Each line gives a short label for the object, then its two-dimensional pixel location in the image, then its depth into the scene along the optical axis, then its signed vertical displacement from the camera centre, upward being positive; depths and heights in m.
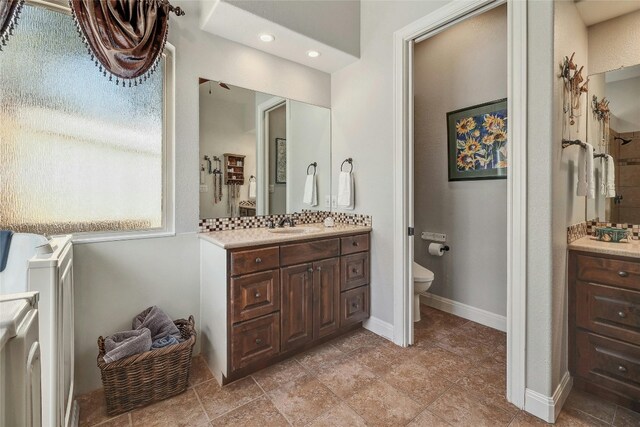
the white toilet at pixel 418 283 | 2.47 -0.60
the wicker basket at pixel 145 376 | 1.56 -0.89
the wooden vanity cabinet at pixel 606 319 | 1.53 -0.59
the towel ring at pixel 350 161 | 2.62 +0.43
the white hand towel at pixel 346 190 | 2.56 +0.17
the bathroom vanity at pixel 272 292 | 1.77 -0.54
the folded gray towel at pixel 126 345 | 1.54 -0.71
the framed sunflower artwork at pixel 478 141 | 2.46 +0.59
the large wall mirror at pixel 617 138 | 1.87 +0.46
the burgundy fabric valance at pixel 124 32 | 1.57 +0.98
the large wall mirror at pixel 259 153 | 2.20 +0.48
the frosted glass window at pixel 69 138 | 1.55 +0.42
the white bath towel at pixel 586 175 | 1.74 +0.20
